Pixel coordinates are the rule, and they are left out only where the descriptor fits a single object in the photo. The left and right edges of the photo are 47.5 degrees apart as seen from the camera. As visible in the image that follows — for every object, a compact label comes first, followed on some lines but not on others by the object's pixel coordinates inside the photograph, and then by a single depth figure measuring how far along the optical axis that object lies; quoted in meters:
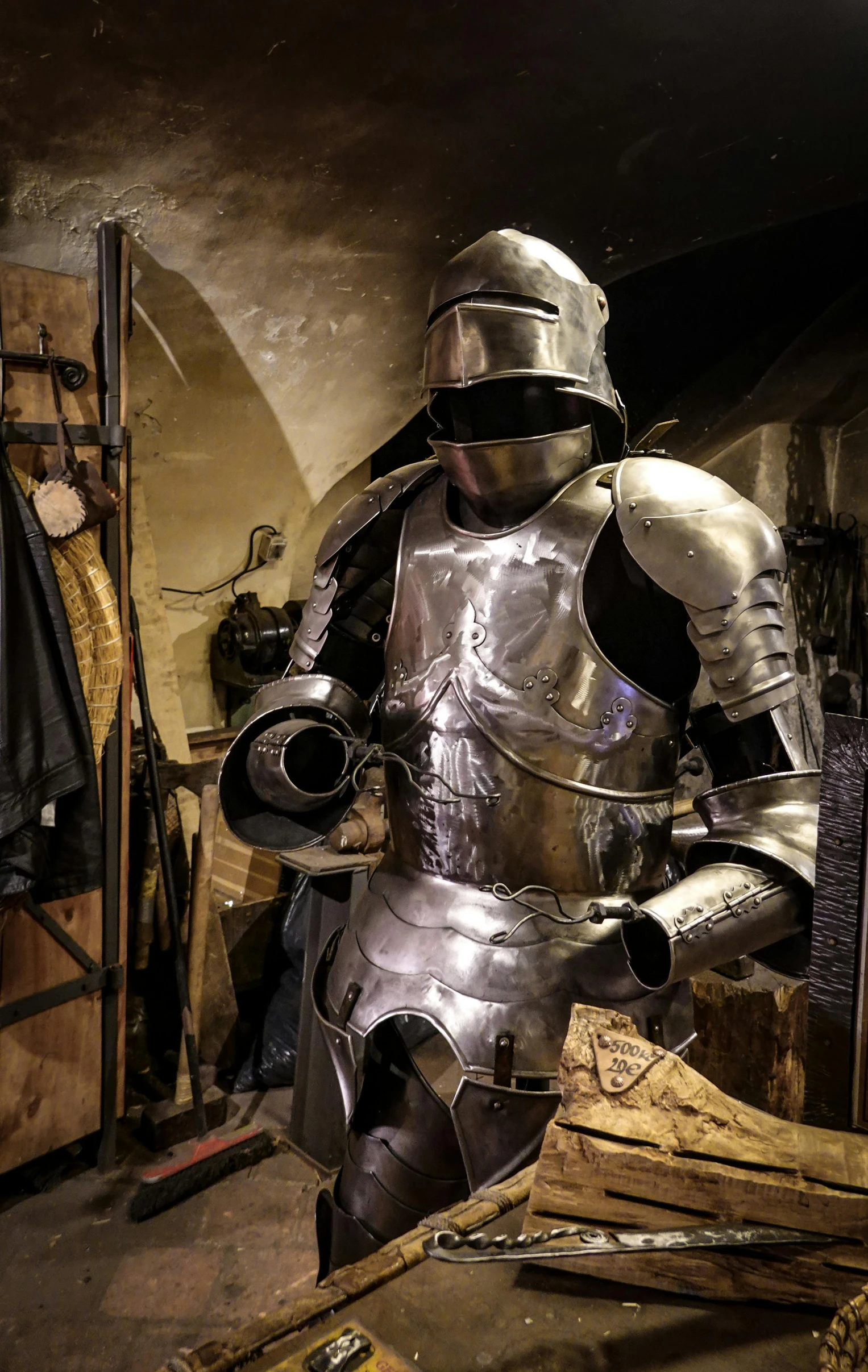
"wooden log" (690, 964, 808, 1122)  2.17
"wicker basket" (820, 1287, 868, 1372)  0.80
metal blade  0.96
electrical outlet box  3.29
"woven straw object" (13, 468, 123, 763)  2.31
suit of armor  1.46
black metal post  2.34
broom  2.47
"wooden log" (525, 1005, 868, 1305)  0.97
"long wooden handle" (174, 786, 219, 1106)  2.81
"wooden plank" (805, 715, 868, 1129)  1.12
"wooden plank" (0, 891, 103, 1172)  2.38
